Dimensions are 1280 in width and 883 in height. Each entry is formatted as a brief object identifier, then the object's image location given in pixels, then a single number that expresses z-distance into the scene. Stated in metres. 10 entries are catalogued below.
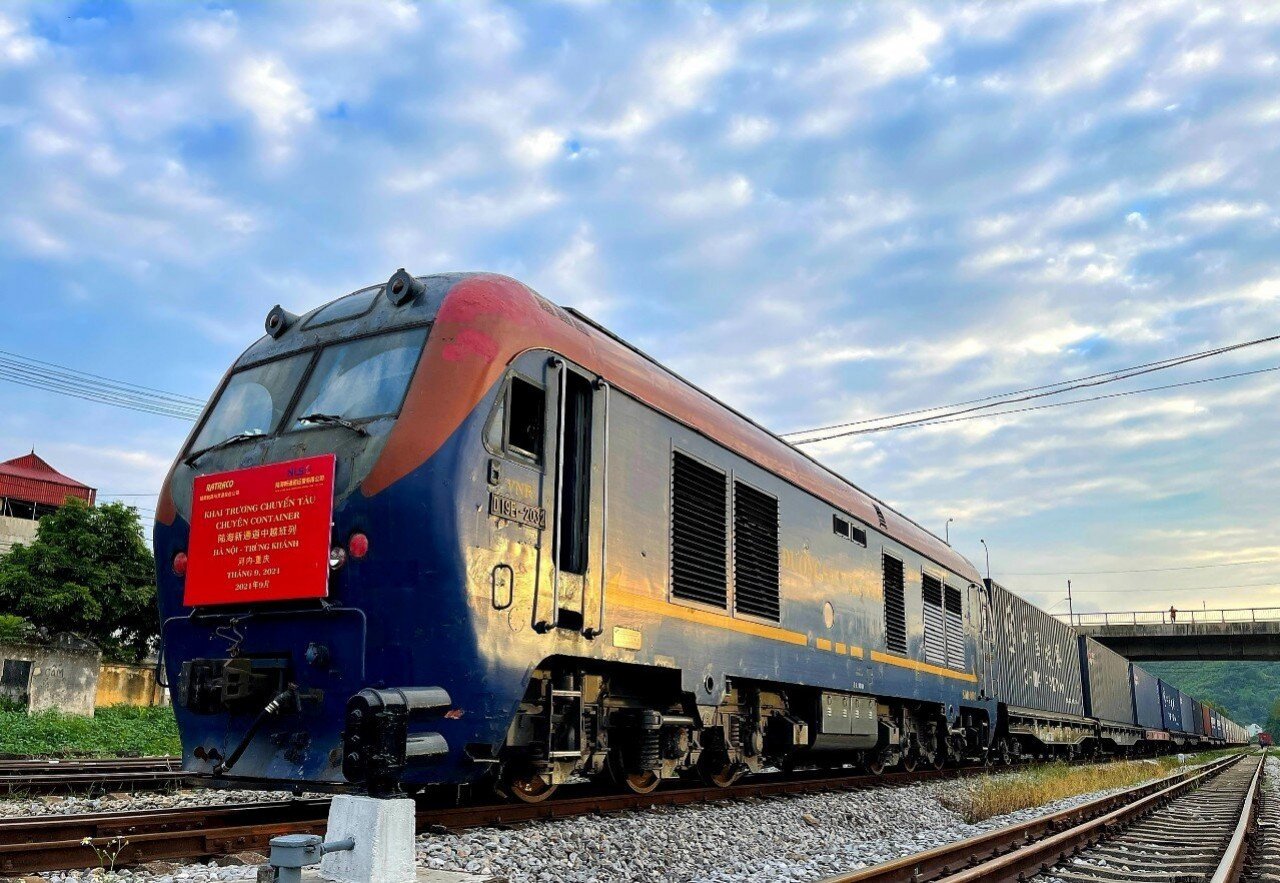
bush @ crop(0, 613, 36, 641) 22.58
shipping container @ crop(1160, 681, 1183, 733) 41.79
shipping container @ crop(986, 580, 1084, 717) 18.92
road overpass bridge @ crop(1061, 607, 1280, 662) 49.69
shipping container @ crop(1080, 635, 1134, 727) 27.58
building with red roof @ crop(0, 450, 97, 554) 45.88
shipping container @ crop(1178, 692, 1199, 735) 48.53
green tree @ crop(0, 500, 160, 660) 26.92
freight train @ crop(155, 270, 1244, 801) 5.78
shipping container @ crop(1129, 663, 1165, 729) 34.91
